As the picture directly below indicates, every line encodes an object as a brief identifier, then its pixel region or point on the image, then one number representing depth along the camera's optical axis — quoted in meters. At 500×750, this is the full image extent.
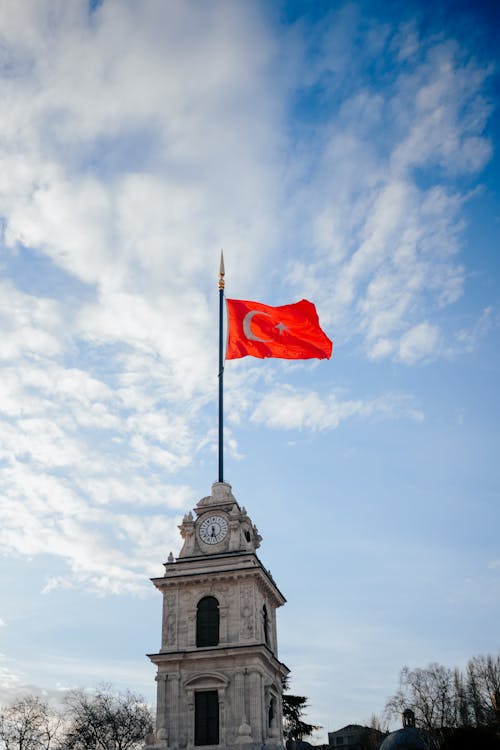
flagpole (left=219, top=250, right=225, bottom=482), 52.91
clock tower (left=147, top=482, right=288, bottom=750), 42.44
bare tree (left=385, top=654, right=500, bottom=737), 67.94
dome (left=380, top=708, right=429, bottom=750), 47.72
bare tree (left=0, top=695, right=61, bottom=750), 70.56
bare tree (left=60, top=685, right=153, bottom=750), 68.62
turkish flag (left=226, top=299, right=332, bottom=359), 43.94
